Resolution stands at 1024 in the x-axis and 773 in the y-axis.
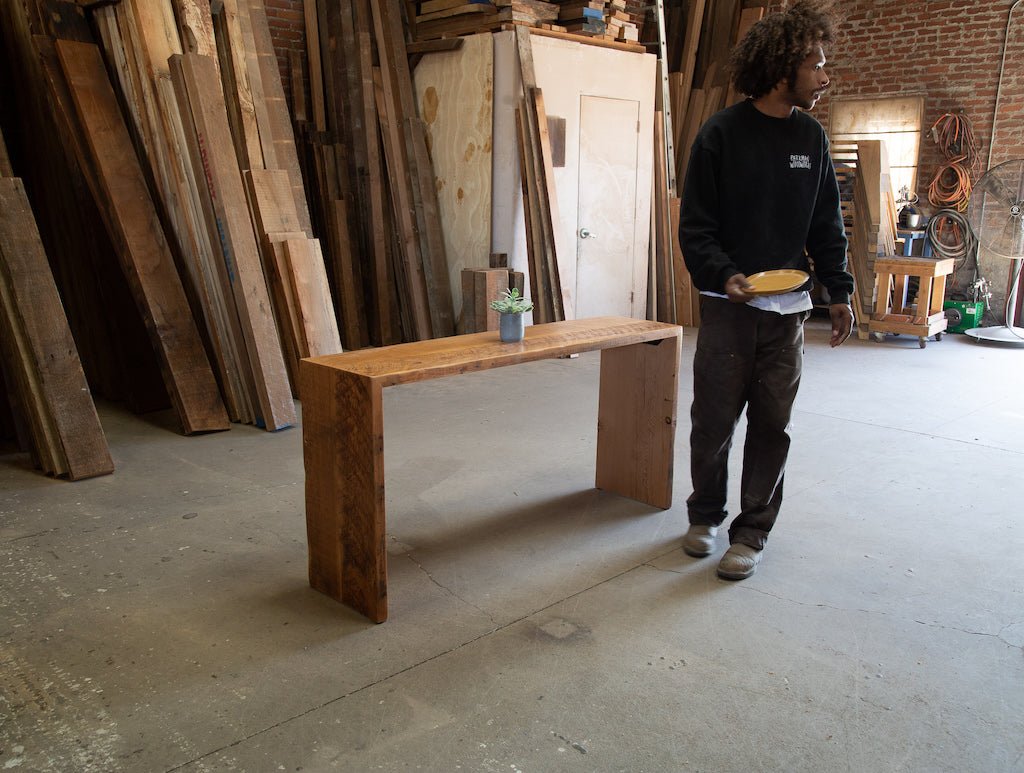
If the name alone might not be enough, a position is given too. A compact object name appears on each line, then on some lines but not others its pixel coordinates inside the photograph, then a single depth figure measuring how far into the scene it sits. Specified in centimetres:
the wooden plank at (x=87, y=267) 461
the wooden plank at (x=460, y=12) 609
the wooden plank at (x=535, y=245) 620
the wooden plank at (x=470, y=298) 588
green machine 768
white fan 728
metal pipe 768
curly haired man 255
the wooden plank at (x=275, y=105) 500
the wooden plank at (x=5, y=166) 385
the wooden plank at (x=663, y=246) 740
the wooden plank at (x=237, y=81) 478
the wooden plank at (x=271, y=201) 457
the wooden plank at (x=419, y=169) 646
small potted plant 285
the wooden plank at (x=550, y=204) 609
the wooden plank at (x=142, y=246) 431
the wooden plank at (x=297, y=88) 660
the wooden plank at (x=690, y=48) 799
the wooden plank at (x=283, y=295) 456
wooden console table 236
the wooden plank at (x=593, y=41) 622
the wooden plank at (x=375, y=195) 642
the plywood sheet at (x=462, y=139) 629
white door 674
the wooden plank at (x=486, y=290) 572
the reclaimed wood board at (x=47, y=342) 364
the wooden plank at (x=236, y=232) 430
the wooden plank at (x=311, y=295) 458
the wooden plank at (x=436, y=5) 618
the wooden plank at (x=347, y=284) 659
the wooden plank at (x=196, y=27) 447
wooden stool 695
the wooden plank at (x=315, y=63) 652
